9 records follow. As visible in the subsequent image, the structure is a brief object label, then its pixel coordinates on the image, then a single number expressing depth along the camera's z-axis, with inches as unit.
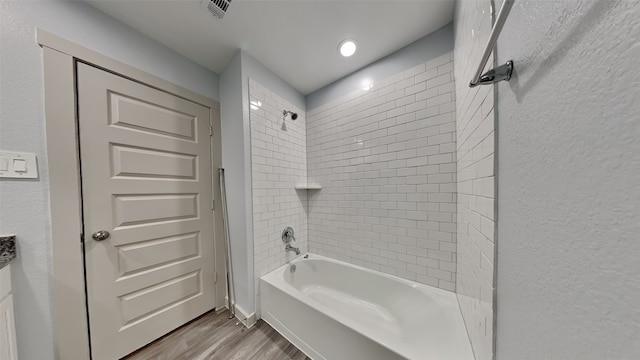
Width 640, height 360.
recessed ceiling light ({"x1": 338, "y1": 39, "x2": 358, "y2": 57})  56.2
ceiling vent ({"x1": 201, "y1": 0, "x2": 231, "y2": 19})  43.5
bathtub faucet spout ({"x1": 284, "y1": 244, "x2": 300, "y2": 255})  70.8
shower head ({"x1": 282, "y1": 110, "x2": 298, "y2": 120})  70.3
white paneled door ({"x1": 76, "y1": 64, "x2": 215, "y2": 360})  43.0
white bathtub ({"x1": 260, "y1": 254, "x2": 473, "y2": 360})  36.3
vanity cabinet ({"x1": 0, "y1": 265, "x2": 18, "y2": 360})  28.6
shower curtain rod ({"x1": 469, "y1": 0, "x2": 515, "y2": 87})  14.7
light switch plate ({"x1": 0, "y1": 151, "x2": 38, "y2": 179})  33.5
